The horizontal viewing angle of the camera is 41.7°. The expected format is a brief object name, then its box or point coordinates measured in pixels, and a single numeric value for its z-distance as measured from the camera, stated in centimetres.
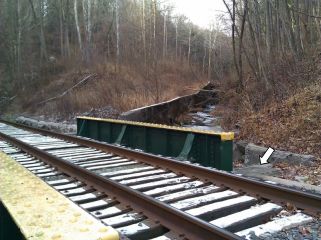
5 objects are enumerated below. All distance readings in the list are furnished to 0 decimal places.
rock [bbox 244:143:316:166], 849
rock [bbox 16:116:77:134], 1791
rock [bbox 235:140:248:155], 1095
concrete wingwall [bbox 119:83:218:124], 1627
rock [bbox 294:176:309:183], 714
